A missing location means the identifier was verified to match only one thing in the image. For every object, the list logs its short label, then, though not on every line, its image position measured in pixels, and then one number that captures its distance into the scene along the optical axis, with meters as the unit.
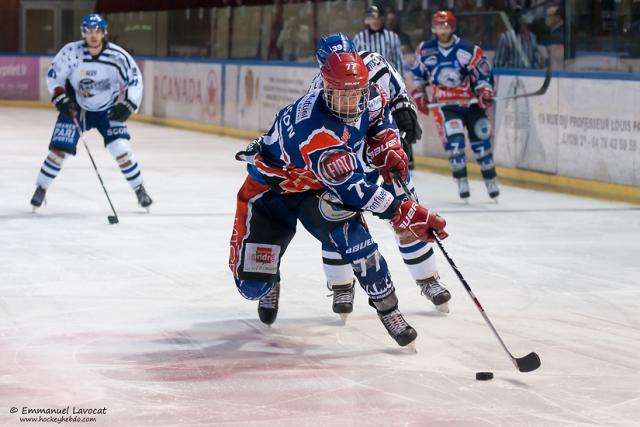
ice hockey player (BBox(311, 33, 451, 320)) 9.93
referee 22.62
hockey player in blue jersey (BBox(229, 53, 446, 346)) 8.42
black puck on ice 8.40
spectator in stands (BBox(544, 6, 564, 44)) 22.19
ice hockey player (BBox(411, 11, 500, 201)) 18.48
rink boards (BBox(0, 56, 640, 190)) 19.00
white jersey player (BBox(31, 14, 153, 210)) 16.67
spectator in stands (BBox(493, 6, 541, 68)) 22.62
